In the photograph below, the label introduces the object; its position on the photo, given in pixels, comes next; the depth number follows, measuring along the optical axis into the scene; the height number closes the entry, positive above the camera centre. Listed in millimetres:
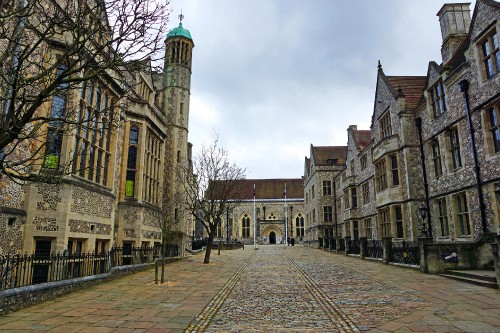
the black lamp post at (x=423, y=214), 15791 +882
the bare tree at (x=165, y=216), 11686 +741
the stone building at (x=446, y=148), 12789 +4164
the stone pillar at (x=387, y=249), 17828 -839
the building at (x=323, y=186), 41250 +5853
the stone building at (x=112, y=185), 10523 +2252
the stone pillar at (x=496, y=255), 9080 -605
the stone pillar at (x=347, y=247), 26453 -1087
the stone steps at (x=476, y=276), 9678 -1384
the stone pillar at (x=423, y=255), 13391 -870
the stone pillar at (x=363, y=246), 22200 -853
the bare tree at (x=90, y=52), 4900 +3055
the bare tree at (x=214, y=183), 21875 +3333
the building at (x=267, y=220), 63125 +2458
